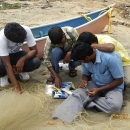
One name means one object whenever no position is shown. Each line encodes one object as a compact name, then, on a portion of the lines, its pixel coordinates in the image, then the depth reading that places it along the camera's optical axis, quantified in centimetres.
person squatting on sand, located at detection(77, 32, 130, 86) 370
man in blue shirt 352
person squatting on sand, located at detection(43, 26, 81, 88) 443
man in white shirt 391
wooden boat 578
